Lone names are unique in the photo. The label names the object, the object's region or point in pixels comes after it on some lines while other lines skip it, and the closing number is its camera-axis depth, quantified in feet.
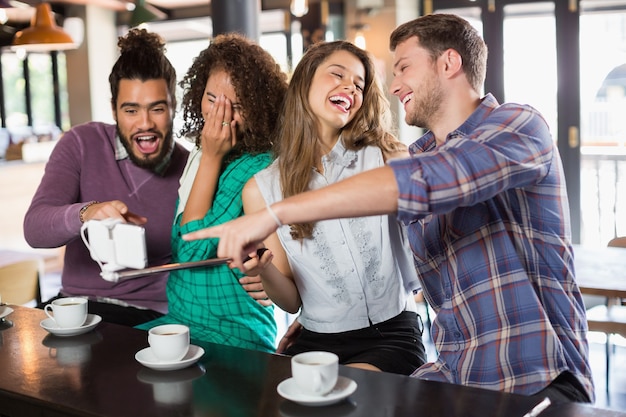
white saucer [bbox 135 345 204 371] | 5.32
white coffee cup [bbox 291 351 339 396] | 4.48
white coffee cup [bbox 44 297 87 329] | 6.36
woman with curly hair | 7.76
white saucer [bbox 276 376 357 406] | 4.50
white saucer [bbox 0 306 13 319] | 7.00
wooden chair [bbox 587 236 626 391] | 11.25
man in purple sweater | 8.62
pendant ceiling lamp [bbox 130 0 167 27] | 19.92
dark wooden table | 4.50
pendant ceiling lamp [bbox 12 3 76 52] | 21.49
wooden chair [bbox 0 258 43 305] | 10.89
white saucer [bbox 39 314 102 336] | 6.32
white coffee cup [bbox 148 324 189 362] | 5.35
